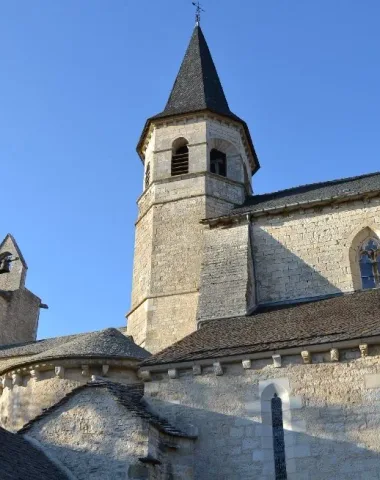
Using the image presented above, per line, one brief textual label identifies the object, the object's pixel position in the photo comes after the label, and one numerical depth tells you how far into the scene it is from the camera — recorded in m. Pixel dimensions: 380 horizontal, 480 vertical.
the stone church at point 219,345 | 8.39
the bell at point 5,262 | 25.93
